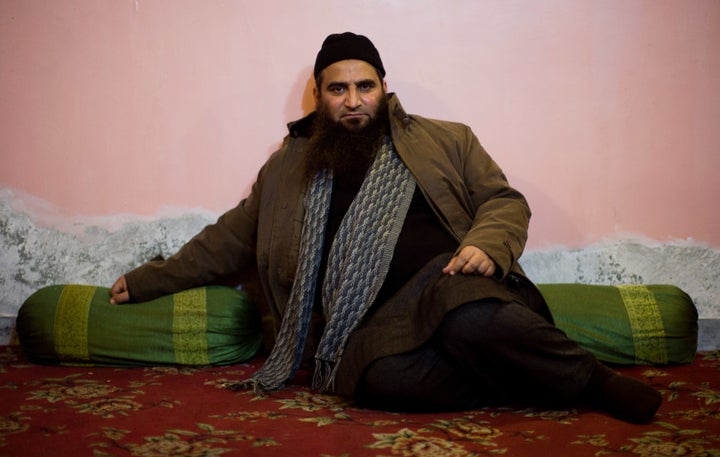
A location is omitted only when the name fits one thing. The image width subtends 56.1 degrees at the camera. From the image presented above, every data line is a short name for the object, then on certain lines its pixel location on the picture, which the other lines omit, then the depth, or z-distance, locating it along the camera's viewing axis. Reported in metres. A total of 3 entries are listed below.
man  2.01
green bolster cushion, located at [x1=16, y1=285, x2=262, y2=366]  2.77
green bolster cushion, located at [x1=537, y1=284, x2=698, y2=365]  2.73
